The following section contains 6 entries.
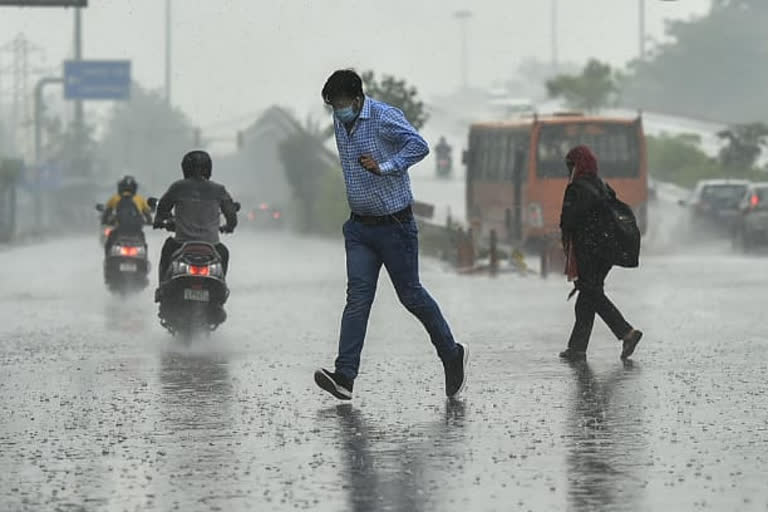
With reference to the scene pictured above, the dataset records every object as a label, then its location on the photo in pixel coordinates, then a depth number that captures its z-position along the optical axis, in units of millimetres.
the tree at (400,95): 65000
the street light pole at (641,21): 163125
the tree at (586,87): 108250
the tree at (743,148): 79125
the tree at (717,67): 165875
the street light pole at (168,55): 124688
